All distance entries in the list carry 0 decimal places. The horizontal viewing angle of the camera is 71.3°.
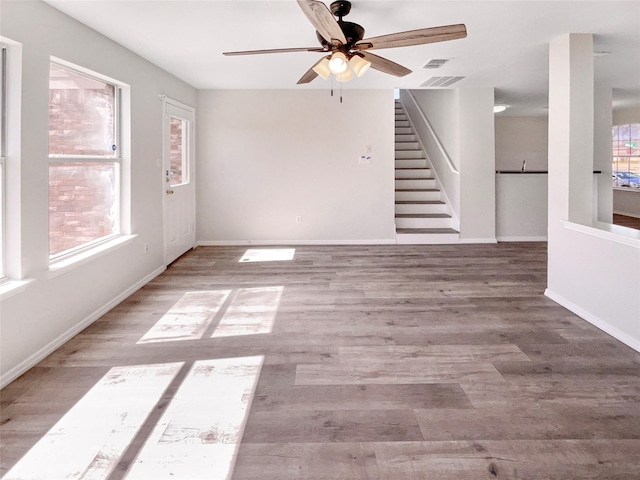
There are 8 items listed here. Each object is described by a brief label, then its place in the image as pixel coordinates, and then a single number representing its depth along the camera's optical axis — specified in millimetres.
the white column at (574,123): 3932
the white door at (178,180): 5672
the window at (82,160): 3348
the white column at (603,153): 6637
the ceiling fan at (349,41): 2655
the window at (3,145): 2747
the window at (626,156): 9836
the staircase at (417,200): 7238
